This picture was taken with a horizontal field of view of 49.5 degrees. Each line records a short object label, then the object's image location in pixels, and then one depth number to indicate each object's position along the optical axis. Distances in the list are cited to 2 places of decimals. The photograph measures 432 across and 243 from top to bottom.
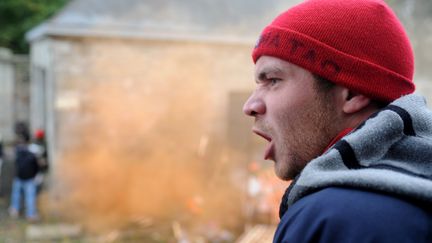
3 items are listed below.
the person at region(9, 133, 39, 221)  8.38
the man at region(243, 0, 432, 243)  0.88
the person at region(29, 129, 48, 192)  8.73
